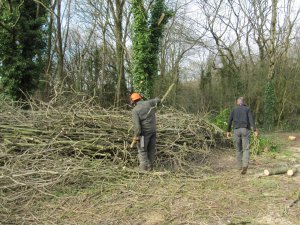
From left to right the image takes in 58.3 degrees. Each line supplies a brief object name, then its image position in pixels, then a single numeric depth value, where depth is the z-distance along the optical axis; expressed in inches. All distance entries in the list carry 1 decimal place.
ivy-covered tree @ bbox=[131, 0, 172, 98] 489.9
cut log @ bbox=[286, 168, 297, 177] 237.8
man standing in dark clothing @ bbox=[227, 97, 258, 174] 243.4
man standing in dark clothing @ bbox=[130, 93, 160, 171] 228.9
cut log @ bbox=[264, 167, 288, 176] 236.0
